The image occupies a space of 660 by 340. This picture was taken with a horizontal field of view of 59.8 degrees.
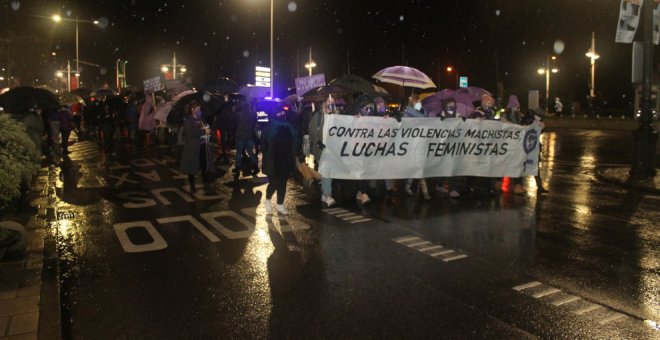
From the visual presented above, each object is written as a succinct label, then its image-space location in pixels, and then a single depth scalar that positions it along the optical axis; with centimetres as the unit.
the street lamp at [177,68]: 5082
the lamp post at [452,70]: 5612
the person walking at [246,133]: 1355
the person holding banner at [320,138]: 933
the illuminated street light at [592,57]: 3974
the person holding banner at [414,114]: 1032
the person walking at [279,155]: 874
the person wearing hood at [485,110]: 1122
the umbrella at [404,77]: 1479
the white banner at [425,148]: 948
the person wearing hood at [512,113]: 1138
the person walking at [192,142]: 1106
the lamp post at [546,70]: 4180
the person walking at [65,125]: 1845
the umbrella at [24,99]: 1279
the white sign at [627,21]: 1368
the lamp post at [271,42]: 2626
